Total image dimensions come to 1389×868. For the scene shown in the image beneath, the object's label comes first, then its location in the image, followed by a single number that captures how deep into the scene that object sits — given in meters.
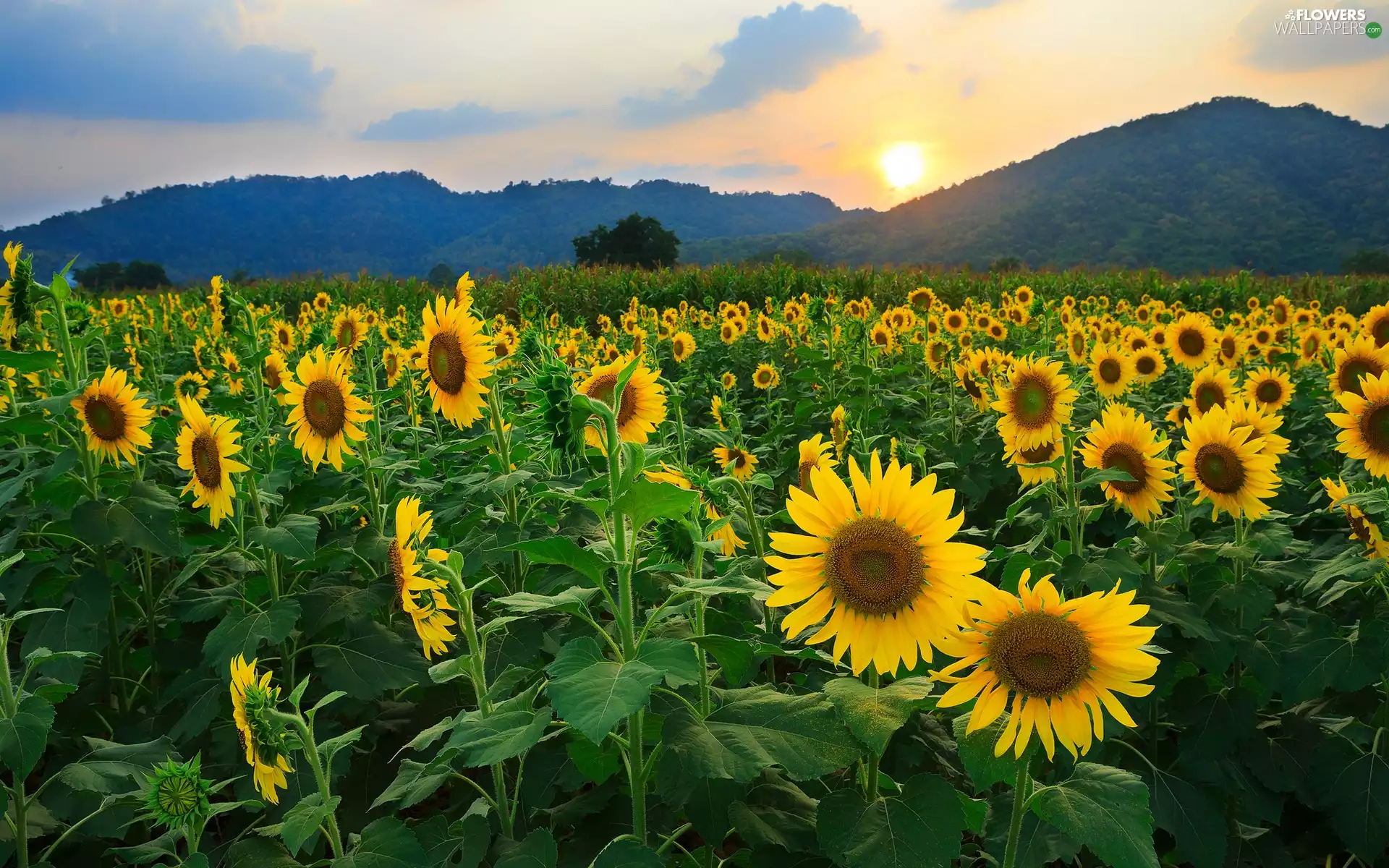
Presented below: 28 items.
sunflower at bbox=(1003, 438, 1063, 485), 3.35
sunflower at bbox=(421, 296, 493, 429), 2.96
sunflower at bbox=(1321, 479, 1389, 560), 2.84
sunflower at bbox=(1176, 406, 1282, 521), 2.91
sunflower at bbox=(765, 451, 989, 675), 1.63
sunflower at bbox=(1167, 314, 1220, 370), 6.88
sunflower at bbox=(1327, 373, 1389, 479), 3.18
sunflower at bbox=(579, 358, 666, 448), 2.96
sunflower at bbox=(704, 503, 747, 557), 2.62
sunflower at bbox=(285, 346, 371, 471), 3.17
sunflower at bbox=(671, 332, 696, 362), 8.66
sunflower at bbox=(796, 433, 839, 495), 3.35
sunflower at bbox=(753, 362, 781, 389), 7.74
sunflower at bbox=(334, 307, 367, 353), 6.01
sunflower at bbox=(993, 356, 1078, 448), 3.66
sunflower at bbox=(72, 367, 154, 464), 3.05
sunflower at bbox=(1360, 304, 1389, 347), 6.10
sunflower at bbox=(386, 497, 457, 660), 2.08
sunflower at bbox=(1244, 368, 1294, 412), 5.10
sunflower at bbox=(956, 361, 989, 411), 5.86
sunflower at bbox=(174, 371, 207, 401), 5.25
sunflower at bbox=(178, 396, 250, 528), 2.85
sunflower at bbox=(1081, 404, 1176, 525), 2.93
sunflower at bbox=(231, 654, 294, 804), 1.83
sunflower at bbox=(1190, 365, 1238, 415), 4.27
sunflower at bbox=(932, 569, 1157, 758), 1.56
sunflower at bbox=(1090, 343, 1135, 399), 5.57
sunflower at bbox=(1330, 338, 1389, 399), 4.70
